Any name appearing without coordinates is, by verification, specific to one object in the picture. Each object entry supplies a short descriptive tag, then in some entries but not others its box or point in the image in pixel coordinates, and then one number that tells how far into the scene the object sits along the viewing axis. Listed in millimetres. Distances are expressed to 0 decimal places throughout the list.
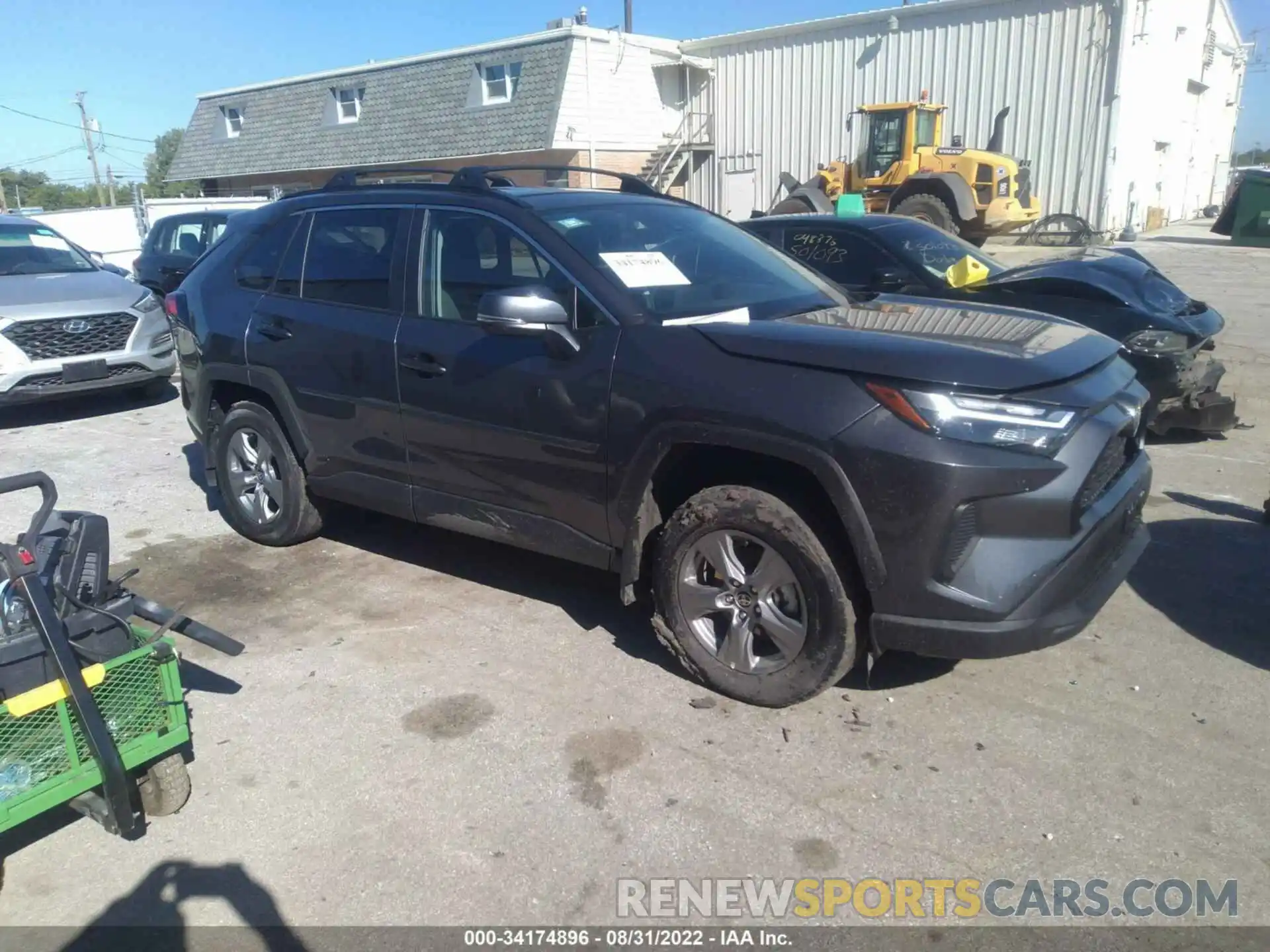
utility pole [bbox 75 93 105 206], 54969
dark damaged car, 6410
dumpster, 23703
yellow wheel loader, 19891
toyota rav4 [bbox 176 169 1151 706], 3018
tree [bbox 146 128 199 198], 72712
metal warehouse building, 22625
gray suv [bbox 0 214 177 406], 7949
